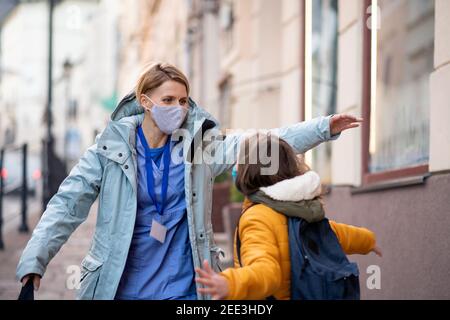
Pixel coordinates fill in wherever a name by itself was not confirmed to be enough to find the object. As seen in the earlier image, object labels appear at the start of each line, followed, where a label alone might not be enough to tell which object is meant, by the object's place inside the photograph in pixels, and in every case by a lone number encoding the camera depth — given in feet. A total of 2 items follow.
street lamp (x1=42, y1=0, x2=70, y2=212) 45.88
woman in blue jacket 11.43
